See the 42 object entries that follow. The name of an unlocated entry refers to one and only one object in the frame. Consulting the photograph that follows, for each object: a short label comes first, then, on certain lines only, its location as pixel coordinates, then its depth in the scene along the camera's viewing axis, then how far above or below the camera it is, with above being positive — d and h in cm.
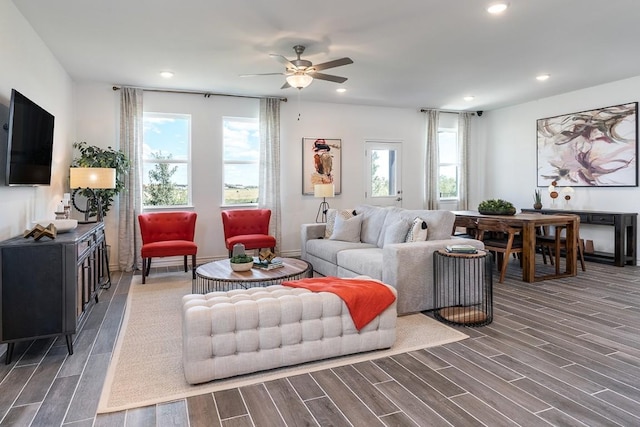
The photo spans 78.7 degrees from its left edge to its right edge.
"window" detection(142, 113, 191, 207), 620 +78
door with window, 764 +70
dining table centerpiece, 540 +0
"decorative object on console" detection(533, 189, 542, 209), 674 +17
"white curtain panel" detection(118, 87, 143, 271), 584 +46
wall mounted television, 308 +57
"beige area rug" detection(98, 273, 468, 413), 229 -106
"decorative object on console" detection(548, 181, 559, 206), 666 +28
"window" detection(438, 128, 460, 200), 830 +96
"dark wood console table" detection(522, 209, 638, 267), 566 -33
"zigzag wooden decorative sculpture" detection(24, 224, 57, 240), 291 -19
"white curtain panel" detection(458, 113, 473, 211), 826 +115
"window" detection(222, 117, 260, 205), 663 +84
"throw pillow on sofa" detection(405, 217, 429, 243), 403 -25
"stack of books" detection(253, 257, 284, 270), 385 -57
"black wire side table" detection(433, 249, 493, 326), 358 -77
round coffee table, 348 -62
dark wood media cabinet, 271 -58
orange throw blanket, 273 -63
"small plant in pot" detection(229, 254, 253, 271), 372 -53
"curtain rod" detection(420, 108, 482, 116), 791 +203
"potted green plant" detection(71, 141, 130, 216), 528 +62
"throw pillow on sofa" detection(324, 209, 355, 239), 545 -12
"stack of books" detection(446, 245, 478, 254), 355 -38
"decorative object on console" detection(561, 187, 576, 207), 652 +27
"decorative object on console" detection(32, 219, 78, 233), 338 -14
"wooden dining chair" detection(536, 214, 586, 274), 519 -49
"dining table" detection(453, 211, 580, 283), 491 -36
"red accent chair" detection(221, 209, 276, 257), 576 -31
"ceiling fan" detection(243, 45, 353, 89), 414 +150
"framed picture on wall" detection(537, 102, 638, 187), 587 +99
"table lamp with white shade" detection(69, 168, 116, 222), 461 +35
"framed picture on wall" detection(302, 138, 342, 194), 708 +84
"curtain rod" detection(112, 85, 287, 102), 601 +186
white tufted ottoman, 235 -80
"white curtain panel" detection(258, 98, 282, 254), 668 +79
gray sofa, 366 -48
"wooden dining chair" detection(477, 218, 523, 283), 494 -45
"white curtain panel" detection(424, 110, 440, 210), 794 +96
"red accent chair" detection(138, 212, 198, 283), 506 -38
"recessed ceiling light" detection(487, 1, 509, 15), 337 +177
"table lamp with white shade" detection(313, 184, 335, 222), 652 +30
